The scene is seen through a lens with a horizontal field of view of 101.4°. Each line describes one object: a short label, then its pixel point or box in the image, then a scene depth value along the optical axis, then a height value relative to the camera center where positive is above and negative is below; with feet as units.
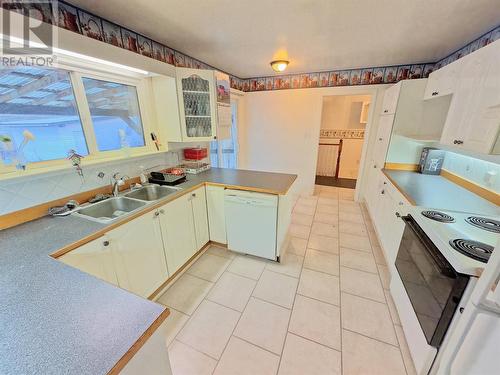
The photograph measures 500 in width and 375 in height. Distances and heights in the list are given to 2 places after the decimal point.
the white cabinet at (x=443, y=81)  5.65 +1.22
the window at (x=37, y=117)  4.35 +0.13
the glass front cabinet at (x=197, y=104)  7.36 +0.69
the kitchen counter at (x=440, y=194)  5.18 -2.01
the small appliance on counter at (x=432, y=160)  7.84 -1.39
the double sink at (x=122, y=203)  5.26 -2.24
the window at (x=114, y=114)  6.01 +0.26
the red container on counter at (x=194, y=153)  8.92 -1.30
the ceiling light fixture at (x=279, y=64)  8.21 +2.26
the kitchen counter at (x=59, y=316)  1.85 -2.05
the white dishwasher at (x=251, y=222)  6.70 -3.26
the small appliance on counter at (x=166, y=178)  7.00 -1.85
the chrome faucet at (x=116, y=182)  5.98 -1.69
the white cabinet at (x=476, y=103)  4.16 +0.42
